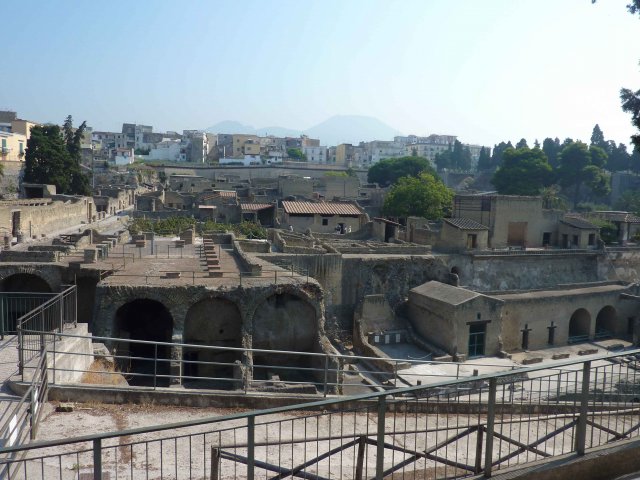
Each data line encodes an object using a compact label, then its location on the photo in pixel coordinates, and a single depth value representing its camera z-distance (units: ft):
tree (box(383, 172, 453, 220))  179.83
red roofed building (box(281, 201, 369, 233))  162.40
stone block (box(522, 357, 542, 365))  96.77
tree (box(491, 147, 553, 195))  235.40
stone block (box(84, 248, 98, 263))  78.59
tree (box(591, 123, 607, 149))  324.80
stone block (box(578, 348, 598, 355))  105.91
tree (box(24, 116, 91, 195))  170.60
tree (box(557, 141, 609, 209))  243.40
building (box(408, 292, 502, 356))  96.53
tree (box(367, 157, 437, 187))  275.80
